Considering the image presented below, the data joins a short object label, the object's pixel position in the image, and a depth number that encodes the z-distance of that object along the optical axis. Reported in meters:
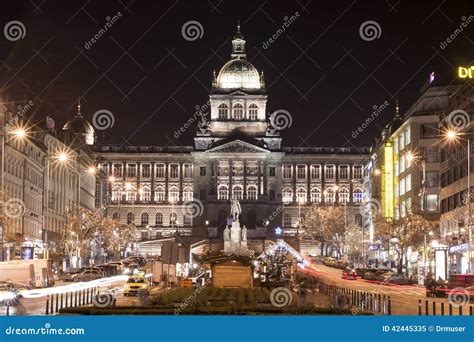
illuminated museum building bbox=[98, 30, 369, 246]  190.38
